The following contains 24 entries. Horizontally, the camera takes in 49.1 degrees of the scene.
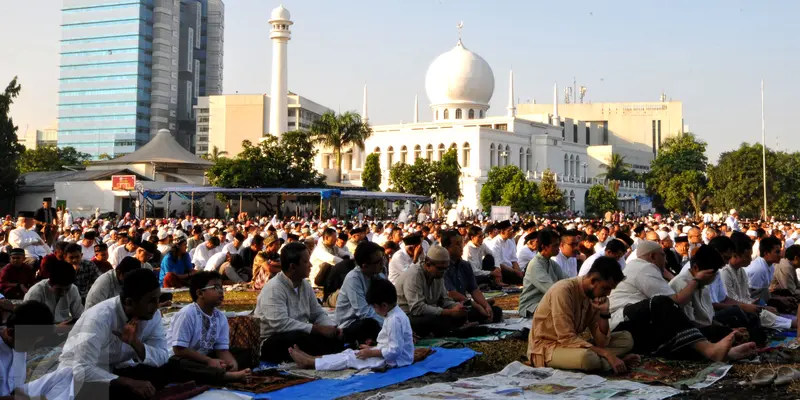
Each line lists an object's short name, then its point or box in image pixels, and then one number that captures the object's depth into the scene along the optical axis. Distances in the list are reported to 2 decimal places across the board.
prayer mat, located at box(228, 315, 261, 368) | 7.20
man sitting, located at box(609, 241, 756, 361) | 7.31
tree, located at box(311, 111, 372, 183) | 51.59
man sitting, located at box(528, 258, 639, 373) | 6.45
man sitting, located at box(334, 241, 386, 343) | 7.84
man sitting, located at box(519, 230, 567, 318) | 9.47
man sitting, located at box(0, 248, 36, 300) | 9.77
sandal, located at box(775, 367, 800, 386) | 6.44
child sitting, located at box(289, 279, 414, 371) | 7.07
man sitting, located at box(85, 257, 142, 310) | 7.50
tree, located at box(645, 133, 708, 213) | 55.16
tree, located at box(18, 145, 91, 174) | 64.38
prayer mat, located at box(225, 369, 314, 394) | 6.36
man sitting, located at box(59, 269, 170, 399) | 5.27
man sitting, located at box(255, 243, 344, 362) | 7.39
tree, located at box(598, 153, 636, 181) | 78.56
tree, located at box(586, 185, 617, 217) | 60.76
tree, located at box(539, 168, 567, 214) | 53.14
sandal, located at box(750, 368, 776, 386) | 6.47
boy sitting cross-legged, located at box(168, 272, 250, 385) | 6.24
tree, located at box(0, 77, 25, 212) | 37.22
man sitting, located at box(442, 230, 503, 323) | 9.56
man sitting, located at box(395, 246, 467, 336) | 8.73
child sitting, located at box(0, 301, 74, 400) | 4.57
